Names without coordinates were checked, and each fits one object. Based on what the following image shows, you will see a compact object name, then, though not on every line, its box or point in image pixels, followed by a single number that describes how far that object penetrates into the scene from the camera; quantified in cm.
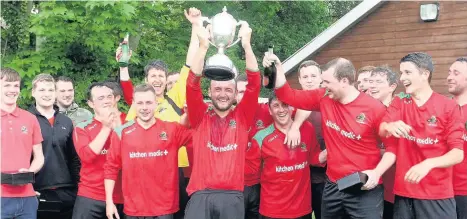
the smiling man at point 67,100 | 723
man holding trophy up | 525
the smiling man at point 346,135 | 541
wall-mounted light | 1348
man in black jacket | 658
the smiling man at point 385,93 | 604
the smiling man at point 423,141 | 518
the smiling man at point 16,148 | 596
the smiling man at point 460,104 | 571
